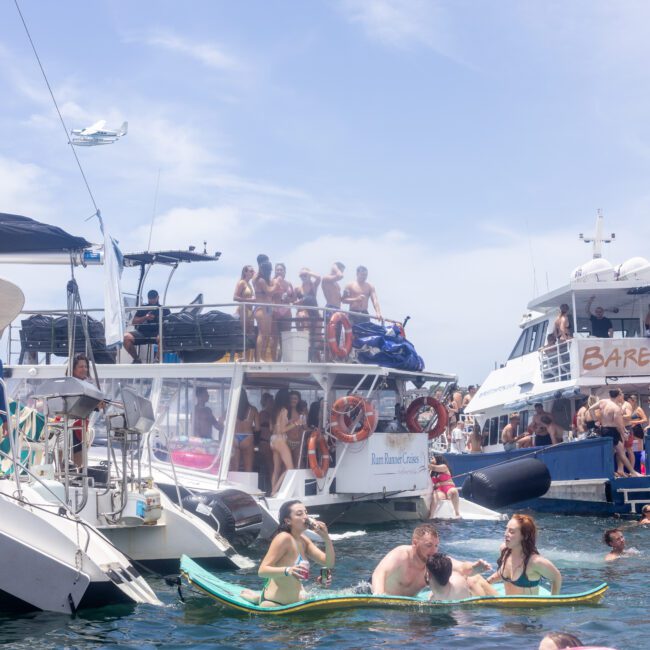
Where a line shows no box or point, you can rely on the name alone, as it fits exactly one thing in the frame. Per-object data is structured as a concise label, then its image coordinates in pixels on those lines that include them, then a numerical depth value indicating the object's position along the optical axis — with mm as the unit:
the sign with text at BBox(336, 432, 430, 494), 16578
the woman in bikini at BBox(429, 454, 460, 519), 18859
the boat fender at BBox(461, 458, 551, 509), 18344
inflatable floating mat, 9461
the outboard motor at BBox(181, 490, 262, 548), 13062
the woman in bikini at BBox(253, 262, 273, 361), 16016
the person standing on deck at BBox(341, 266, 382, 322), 17734
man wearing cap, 16812
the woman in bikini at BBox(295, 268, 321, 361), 16203
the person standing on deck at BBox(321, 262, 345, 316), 17484
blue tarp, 17062
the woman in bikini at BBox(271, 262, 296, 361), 16141
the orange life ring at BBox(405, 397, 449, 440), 18672
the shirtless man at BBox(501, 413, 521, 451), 23500
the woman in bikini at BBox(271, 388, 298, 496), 15961
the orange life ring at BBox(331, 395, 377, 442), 16219
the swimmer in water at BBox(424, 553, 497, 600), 9539
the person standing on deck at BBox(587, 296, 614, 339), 23062
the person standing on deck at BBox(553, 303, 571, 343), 22547
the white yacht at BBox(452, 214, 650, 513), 19250
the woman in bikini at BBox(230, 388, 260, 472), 15773
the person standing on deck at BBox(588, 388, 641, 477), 19062
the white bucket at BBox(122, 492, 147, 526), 11562
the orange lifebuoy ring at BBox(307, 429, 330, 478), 16000
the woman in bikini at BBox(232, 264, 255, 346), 15938
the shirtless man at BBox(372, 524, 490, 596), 9883
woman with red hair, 9453
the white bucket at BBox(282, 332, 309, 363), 16031
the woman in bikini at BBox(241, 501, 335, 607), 9430
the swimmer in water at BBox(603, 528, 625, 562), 13516
